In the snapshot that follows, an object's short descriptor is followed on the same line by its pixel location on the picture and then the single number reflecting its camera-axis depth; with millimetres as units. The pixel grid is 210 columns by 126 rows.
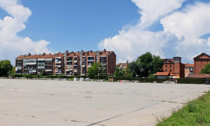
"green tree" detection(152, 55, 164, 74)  105125
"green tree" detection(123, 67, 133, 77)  109356
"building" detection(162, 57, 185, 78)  129125
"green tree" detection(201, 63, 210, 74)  99312
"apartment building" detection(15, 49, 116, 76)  133000
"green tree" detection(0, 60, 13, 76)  131350
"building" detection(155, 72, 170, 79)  97225
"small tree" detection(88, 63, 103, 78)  117375
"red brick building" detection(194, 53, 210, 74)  110538
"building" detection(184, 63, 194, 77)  159250
